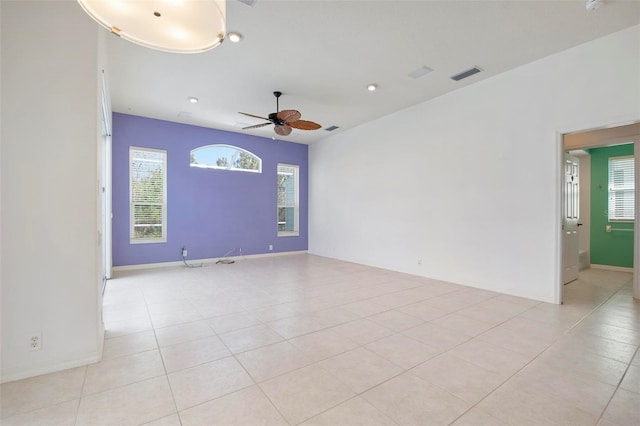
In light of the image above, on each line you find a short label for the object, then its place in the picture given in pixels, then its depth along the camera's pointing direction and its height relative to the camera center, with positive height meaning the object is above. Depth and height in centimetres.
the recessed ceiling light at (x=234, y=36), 329 +203
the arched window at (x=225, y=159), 691 +134
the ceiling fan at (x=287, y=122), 431 +144
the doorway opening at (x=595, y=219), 488 -15
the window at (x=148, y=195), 618 +37
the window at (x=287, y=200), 831 +34
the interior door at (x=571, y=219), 484 -12
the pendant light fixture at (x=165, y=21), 122 +86
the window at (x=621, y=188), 570 +48
